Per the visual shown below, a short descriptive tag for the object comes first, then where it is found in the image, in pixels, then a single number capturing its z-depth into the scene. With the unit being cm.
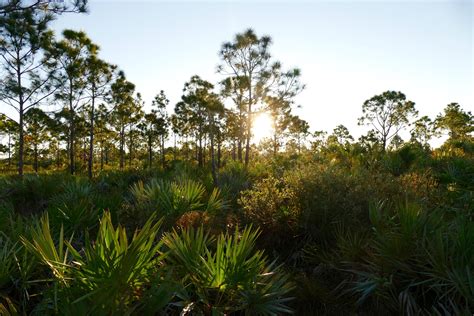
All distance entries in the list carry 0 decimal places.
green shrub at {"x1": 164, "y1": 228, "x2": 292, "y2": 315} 334
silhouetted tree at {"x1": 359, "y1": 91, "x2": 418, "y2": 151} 5259
